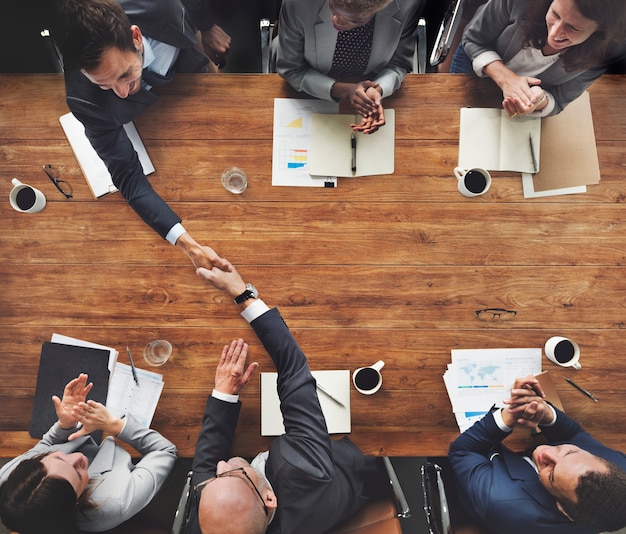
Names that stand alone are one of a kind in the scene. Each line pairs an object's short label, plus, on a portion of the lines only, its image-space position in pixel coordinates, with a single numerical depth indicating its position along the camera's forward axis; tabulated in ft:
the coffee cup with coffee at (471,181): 5.40
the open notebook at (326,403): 5.40
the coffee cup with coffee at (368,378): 5.35
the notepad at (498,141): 5.60
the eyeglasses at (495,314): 5.53
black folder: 5.38
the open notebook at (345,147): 5.61
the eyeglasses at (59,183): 5.54
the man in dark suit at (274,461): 4.87
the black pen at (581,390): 5.43
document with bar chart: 5.62
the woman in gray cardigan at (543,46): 4.67
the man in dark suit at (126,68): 4.20
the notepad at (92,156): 5.53
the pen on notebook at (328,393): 5.41
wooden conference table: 5.46
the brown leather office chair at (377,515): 5.24
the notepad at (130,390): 5.39
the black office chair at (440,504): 5.55
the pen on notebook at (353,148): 5.61
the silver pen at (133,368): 5.40
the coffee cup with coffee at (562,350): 5.35
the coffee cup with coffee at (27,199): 5.41
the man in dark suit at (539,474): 4.91
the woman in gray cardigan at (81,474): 4.83
